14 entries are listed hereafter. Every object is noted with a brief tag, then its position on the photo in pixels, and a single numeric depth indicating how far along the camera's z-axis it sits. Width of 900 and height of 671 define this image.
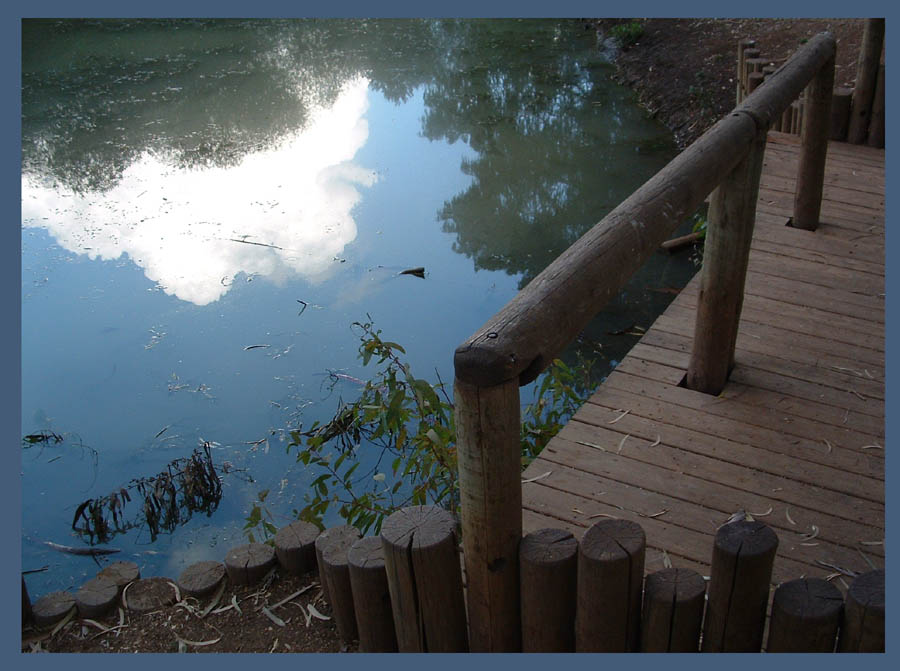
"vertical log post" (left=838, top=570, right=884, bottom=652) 1.78
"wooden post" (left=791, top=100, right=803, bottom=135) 5.82
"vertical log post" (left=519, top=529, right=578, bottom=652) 1.96
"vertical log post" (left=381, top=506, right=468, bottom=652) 2.02
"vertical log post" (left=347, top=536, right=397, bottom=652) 2.24
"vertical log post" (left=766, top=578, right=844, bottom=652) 1.85
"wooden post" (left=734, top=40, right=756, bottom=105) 6.55
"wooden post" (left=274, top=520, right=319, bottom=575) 2.91
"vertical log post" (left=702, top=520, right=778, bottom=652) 1.90
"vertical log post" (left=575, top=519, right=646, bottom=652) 1.90
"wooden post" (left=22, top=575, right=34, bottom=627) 2.91
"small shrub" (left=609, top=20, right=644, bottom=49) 11.88
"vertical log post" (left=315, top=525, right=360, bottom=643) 2.43
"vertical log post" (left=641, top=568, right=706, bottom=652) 1.96
